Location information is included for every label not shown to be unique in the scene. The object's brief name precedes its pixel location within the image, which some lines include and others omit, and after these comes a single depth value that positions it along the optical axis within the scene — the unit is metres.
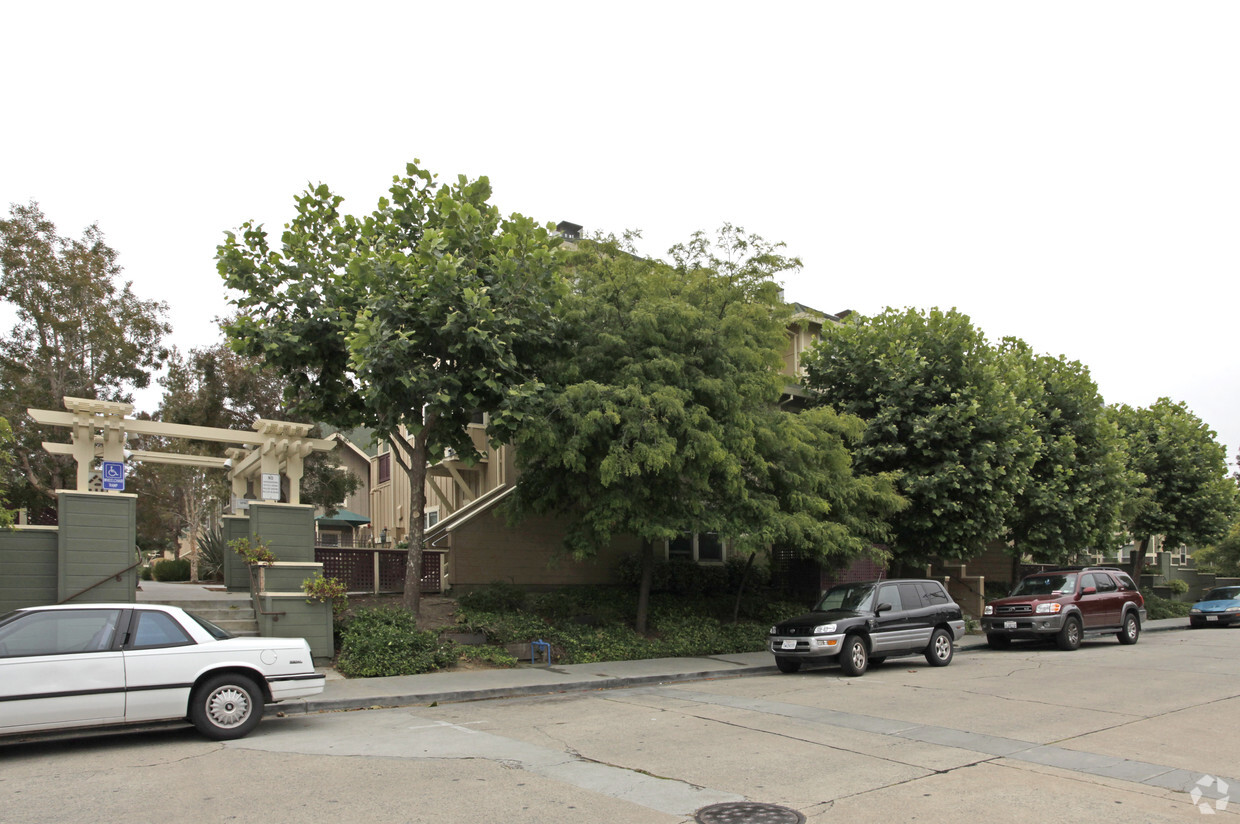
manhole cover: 6.58
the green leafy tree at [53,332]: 22.91
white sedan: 8.68
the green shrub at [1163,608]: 32.91
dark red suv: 20.31
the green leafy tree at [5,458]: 11.50
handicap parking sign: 14.56
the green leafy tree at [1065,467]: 24.69
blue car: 29.66
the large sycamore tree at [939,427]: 22.28
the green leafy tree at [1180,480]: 32.62
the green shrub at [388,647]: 14.37
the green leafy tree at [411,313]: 14.77
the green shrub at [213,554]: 23.22
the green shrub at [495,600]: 18.19
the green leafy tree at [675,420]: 15.77
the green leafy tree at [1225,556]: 43.72
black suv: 15.48
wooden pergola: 14.52
